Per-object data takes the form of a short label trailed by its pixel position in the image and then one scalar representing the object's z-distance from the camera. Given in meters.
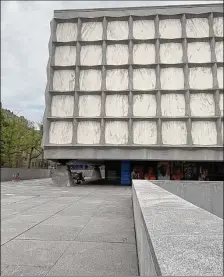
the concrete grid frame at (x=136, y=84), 21.48
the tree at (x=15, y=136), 33.61
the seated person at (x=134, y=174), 24.92
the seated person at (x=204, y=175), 26.42
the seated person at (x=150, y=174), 25.57
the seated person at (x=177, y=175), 25.84
